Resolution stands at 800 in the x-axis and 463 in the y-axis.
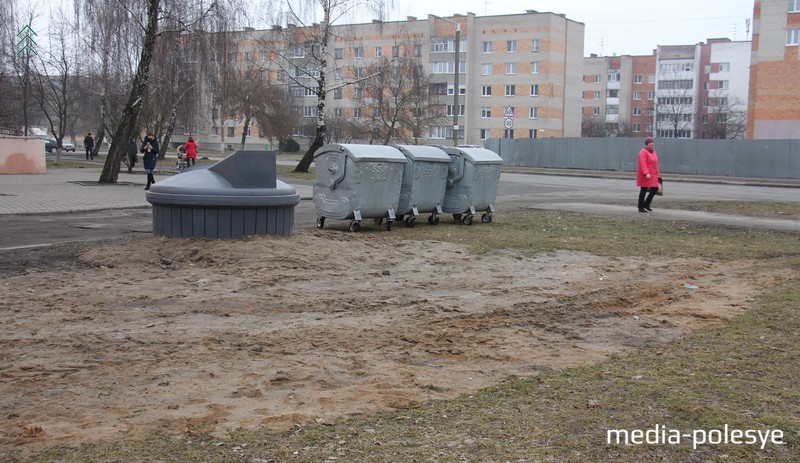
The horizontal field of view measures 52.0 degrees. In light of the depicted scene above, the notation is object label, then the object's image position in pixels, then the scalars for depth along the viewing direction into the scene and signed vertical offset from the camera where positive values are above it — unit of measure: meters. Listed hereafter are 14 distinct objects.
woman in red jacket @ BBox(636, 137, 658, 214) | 18.55 -0.42
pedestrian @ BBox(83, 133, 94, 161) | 50.88 -0.13
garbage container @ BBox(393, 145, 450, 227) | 15.09 -0.61
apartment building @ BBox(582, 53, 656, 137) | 129.38 +10.46
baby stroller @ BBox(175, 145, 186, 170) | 38.89 -0.77
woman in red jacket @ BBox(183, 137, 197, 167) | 32.92 -0.20
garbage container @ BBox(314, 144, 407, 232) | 13.92 -0.59
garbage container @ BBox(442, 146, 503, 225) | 15.87 -0.66
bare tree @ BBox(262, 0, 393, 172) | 33.81 +4.68
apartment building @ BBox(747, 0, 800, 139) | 61.22 +6.58
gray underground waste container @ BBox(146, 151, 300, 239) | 10.35 -0.69
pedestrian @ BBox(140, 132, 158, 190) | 23.17 -0.39
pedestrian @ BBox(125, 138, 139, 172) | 35.87 -0.45
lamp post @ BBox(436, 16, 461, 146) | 44.69 +1.69
